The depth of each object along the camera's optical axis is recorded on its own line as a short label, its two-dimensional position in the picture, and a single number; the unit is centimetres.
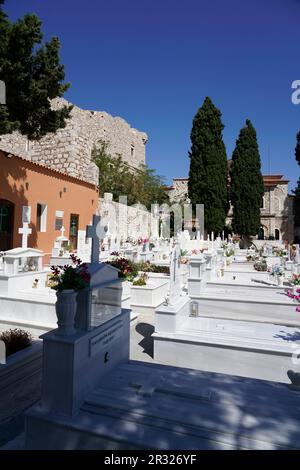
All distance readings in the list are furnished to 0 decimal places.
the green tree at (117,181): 2641
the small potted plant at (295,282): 799
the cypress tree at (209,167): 2955
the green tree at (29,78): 882
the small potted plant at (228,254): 1515
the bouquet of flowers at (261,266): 1303
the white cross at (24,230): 1010
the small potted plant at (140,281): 899
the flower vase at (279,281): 919
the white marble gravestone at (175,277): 589
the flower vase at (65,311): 303
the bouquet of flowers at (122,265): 565
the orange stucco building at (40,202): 1295
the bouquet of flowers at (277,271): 926
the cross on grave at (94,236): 395
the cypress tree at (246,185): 3222
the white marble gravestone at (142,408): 250
